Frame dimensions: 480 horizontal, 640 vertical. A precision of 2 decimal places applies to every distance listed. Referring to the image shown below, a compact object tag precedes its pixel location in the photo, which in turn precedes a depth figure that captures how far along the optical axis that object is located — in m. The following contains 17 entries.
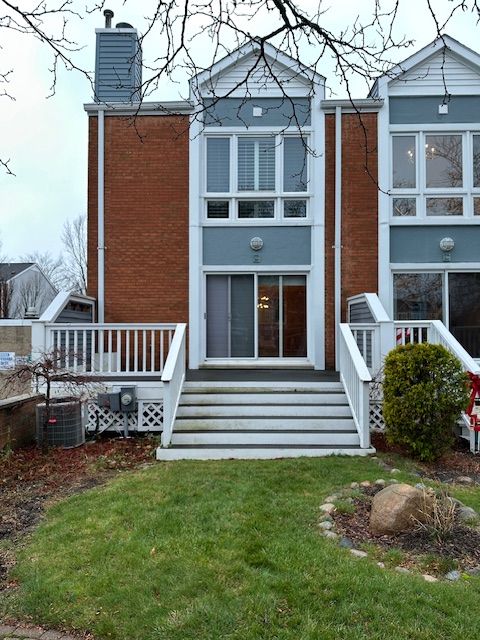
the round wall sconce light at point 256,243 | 10.38
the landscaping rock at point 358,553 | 3.61
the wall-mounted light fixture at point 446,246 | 10.22
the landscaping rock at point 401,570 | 3.39
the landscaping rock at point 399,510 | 3.96
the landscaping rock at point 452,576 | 3.30
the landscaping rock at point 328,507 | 4.48
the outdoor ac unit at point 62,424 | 7.28
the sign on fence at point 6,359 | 11.77
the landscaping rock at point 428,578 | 3.27
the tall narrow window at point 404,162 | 10.47
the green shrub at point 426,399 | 6.37
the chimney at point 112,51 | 11.25
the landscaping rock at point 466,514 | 4.22
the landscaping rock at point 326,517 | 4.30
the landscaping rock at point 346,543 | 3.79
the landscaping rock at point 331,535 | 3.94
